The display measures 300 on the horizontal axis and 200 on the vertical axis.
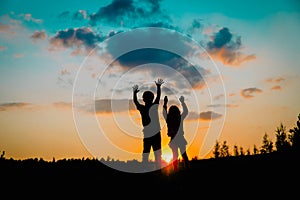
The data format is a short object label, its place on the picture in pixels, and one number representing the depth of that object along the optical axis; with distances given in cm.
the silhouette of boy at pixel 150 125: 1056
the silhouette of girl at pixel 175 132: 1201
